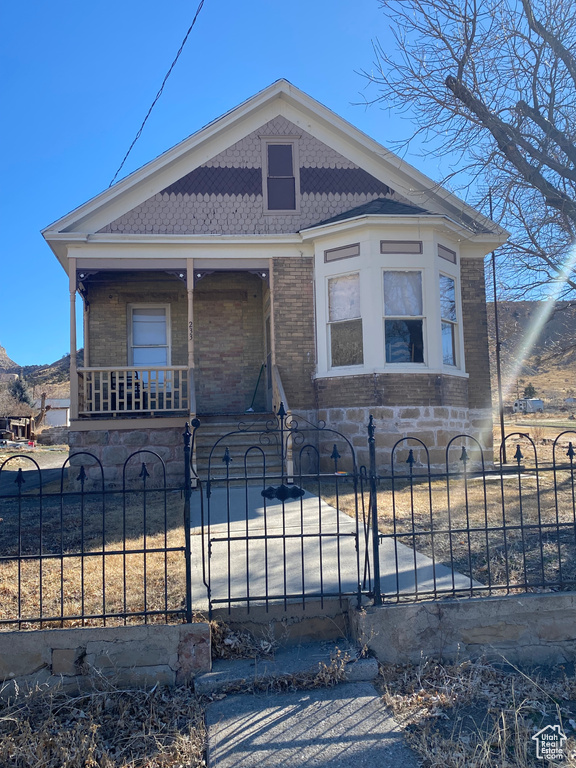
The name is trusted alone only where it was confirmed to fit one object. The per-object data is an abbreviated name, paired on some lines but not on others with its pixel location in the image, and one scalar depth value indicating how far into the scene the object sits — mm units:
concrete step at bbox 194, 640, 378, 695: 3754
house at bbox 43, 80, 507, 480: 10977
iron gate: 4484
